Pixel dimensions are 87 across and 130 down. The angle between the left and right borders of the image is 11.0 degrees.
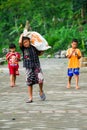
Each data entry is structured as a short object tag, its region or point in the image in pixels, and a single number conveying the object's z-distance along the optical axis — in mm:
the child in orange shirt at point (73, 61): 12938
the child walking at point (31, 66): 9938
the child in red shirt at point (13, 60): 14125
